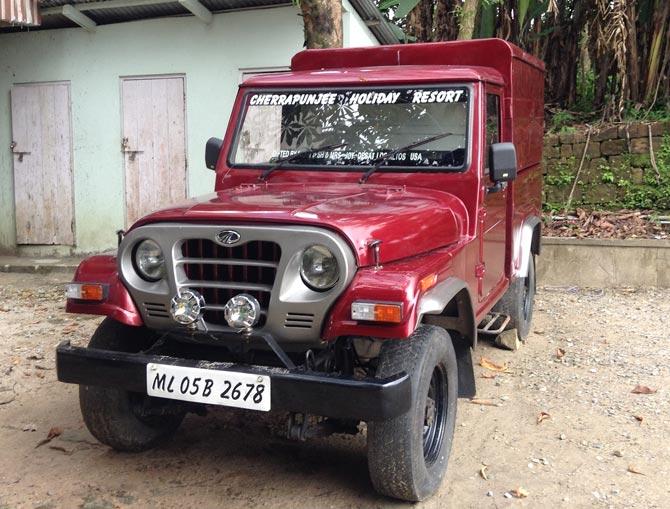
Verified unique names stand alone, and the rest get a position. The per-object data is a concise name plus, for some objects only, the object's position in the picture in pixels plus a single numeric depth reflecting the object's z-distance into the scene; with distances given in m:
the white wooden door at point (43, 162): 9.62
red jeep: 3.16
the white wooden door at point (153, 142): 9.05
